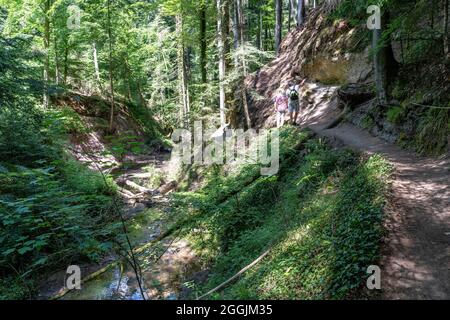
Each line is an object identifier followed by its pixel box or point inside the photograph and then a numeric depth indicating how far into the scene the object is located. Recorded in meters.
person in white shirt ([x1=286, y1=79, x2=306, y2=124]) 13.69
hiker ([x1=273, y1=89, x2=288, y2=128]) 15.09
